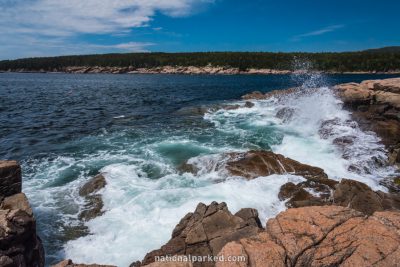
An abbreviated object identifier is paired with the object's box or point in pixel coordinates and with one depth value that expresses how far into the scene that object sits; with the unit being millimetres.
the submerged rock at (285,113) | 29462
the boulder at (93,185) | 14752
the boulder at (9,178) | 10812
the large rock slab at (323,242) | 6219
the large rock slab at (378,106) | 21352
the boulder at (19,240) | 7711
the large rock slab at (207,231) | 8805
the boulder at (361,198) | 11882
